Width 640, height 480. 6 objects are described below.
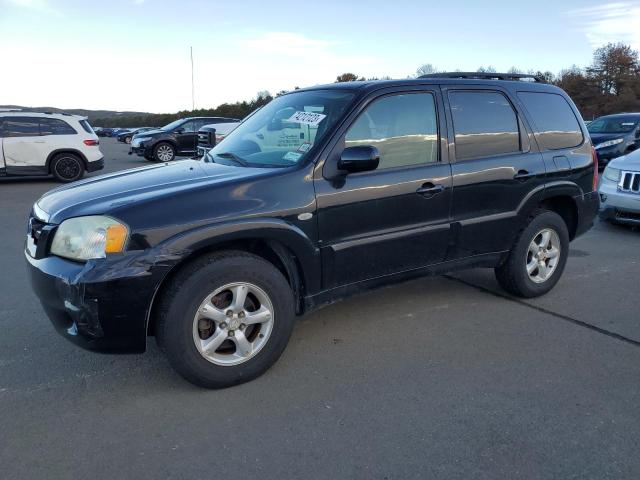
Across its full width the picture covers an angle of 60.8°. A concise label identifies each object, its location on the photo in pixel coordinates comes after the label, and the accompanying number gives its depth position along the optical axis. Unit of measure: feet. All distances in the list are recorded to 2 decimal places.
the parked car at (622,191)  23.31
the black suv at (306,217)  9.72
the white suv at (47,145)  40.93
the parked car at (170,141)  60.80
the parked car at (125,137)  133.17
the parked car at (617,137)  42.55
